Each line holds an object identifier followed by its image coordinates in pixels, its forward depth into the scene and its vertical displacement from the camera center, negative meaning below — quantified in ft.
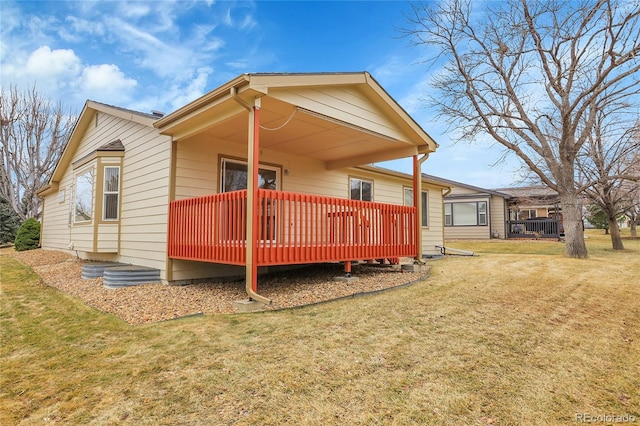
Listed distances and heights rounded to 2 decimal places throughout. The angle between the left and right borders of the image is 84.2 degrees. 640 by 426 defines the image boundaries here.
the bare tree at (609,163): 43.50 +9.27
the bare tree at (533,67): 34.40 +17.93
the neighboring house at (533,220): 72.28 +2.48
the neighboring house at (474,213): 73.05 +4.06
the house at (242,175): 18.30 +4.34
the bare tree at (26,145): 70.08 +17.74
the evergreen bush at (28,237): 53.93 -0.84
